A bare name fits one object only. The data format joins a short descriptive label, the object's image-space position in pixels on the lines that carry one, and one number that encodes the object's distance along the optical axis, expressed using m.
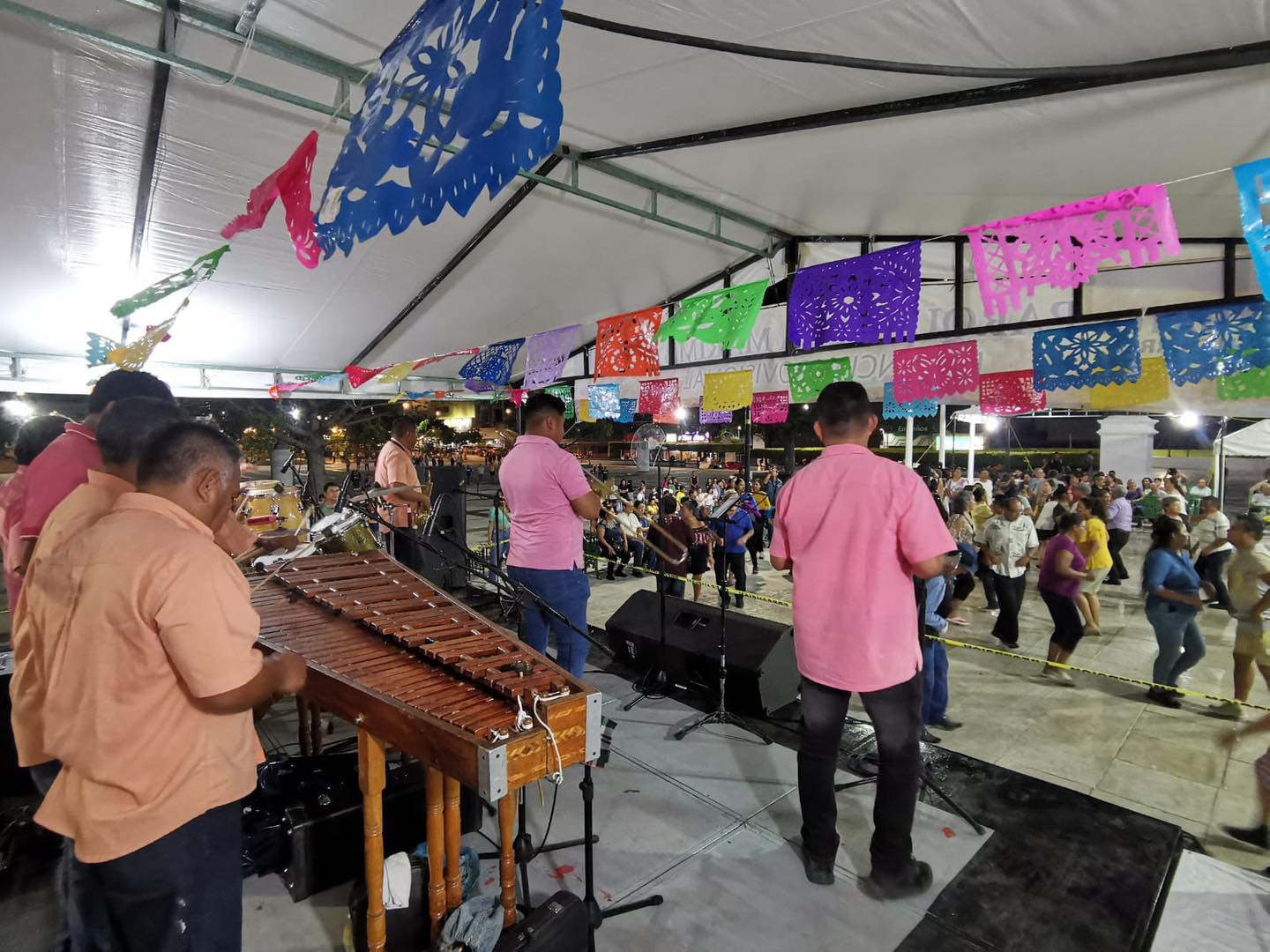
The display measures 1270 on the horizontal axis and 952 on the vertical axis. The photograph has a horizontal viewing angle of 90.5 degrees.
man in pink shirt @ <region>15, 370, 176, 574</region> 2.52
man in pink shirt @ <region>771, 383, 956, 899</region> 2.54
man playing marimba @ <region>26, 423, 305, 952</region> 1.45
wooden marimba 1.89
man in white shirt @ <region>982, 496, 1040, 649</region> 6.28
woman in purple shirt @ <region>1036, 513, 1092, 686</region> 5.45
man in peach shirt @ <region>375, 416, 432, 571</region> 6.04
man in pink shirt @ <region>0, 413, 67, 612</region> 2.59
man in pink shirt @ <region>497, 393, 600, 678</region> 3.43
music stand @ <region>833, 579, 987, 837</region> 3.14
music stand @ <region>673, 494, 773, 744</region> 4.14
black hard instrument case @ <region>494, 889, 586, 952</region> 1.99
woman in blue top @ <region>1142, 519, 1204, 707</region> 4.96
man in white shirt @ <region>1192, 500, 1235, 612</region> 6.79
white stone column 15.86
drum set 7.58
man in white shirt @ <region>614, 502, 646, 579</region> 10.03
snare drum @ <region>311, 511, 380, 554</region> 4.16
